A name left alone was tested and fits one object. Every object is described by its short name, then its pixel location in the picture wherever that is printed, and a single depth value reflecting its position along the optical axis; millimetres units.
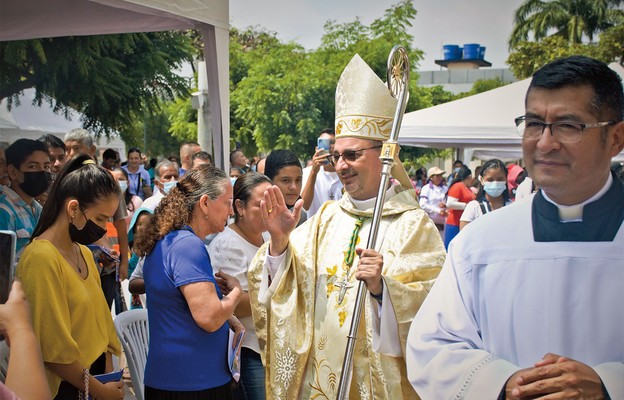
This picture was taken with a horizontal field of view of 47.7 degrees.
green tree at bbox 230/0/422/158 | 17750
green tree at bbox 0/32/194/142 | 6328
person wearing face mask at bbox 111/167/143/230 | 7621
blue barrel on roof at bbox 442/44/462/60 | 20656
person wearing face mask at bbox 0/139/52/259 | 4410
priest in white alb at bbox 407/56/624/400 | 1993
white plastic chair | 3934
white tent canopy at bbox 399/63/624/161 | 6777
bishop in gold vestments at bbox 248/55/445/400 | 3072
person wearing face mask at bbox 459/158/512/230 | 5562
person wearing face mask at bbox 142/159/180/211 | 6344
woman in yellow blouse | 2916
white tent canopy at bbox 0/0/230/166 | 5590
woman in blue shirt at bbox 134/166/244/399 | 3105
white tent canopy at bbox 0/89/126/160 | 6430
